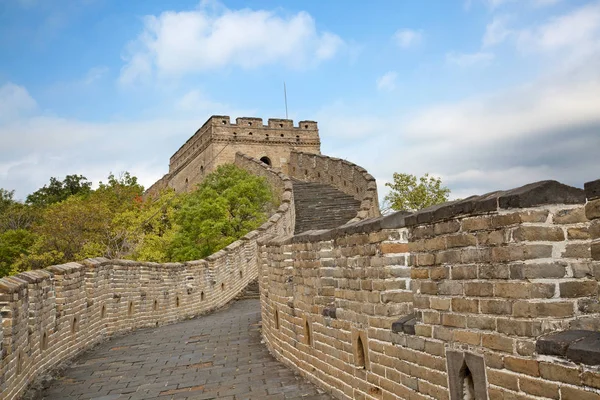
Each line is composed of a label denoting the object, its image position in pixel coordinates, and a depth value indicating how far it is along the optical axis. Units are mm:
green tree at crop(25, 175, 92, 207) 44966
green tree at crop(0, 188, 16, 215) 37719
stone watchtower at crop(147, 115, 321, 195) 34000
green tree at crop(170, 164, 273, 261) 20125
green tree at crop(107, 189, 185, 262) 22906
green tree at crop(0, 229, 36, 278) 26703
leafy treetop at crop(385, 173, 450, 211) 26578
